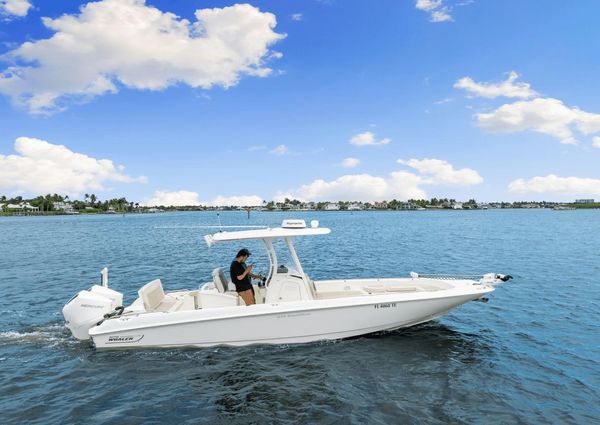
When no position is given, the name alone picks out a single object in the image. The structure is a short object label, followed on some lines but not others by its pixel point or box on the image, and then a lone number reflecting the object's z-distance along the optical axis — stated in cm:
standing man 982
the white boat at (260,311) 938
